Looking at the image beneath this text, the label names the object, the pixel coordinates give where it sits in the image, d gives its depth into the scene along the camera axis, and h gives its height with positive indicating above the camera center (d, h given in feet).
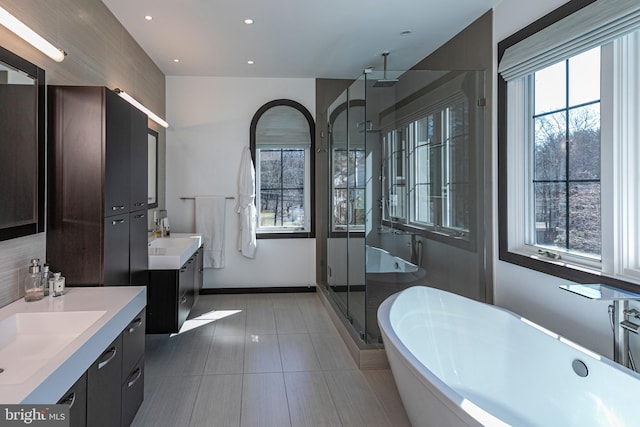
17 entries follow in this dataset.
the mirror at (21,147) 6.07 +0.99
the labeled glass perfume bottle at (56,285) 6.66 -1.29
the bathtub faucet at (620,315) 5.91 -1.67
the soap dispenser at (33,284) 6.44 -1.22
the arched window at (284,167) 16.65 +1.66
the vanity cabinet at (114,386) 4.72 -2.45
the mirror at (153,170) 13.99 +1.34
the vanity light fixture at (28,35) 5.53 +2.59
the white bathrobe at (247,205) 16.12 +0.07
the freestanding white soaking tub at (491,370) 5.30 -2.62
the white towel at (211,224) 16.02 -0.68
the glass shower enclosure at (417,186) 10.39 +0.54
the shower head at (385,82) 11.00 +3.42
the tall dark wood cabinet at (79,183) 7.27 +0.45
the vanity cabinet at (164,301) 10.16 -2.39
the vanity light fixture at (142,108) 9.95 +2.83
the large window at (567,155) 7.25 +0.98
